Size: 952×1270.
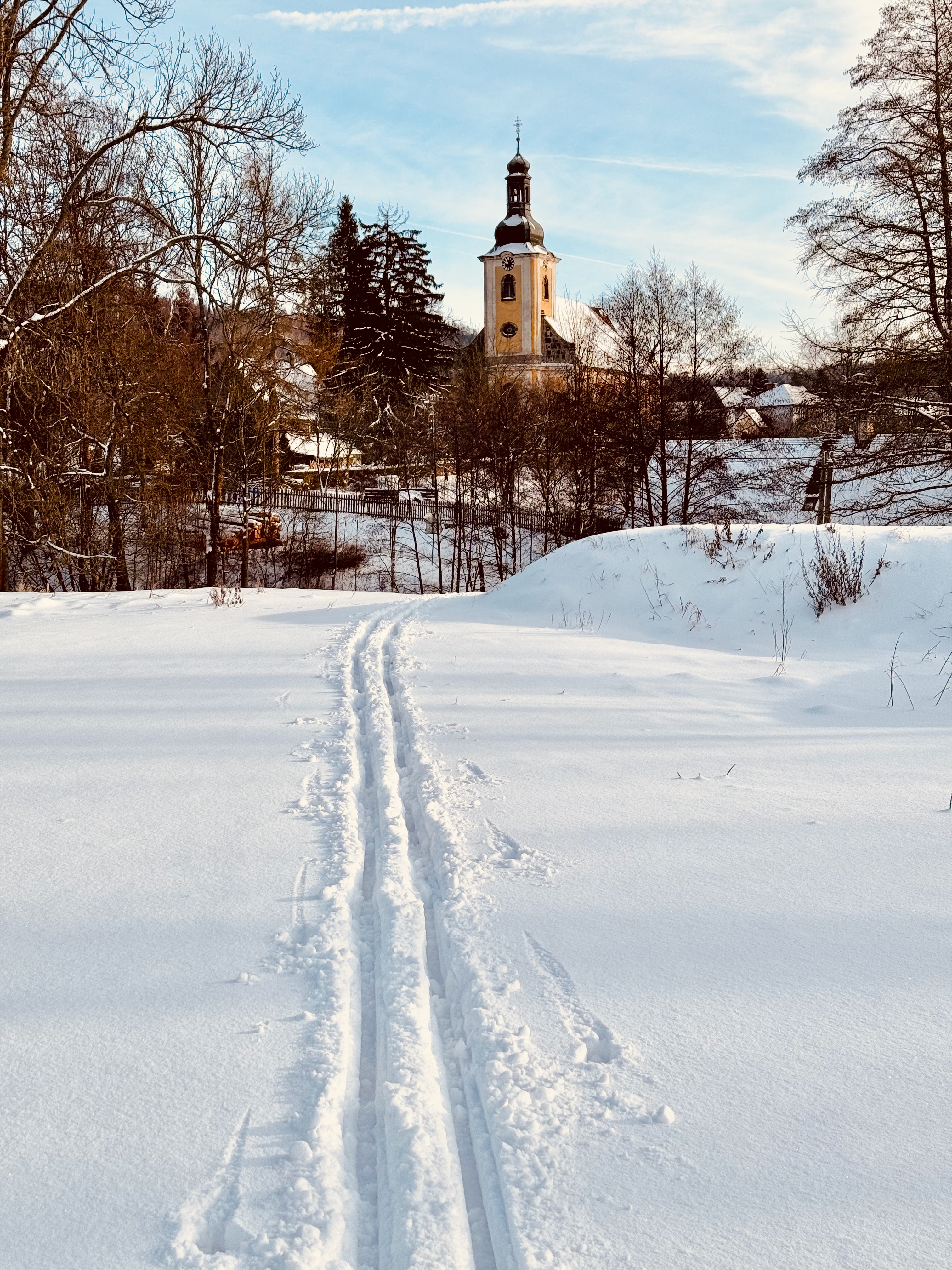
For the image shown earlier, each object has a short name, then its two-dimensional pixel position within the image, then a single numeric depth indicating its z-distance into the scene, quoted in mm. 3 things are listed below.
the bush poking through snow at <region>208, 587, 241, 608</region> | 13008
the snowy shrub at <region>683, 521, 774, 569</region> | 11211
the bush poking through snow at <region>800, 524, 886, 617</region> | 9688
